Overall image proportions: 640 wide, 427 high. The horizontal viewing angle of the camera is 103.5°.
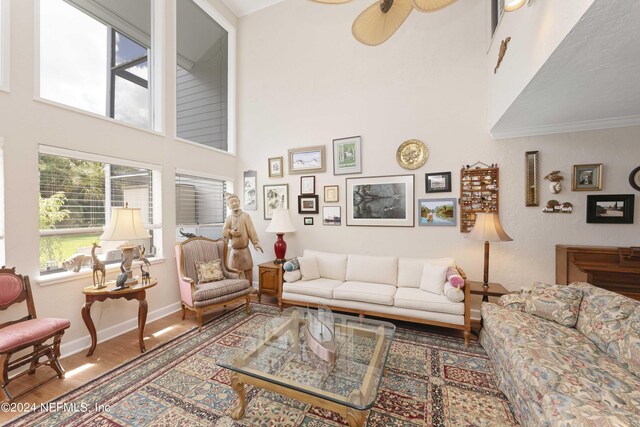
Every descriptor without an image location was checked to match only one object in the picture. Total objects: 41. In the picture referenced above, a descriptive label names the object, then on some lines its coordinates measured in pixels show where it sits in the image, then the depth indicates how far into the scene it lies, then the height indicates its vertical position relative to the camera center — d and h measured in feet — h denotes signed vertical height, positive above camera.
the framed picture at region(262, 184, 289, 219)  14.66 +0.90
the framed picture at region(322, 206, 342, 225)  13.50 -0.14
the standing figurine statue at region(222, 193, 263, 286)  13.24 -1.13
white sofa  9.20 -3.25
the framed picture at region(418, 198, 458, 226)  11.35 +0.01
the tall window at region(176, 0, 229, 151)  13.38 +7.86
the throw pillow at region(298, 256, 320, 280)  12.01 -2.65
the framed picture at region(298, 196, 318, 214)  13.94 +0.47
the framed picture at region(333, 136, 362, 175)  12.94 +2.96
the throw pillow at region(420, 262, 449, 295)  9.81 -2.61
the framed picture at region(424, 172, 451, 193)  11.39 +1.38
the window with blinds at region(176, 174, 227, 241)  12.83 +0.39
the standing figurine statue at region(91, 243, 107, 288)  8.46 -1.96
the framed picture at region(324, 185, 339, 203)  13.48 +1.04
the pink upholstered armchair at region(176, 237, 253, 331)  10.23 -3.14
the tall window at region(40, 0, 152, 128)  8.66 +6.13
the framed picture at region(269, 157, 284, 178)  14.76 +2.67
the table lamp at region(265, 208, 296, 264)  13.08 -0.80
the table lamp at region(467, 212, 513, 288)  9.34 -0.74
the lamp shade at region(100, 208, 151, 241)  8.20 -0.45
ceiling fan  5.74 +4.99
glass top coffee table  5.01 -3.75
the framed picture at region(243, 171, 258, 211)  15.46 +1.35
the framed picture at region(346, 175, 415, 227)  12.09 +0.58
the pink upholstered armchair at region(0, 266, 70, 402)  6.25 -3.09
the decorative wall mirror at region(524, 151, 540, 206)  10.09 +1.33
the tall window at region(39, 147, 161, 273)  8.25 +0.46
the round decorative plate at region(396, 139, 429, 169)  11.76 +2.77
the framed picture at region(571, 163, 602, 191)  9.36 +1.30
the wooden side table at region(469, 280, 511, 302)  9.20 -2.91
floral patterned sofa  4.36 -3.24
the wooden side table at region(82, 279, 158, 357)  8.24 -2.90
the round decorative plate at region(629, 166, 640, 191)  8.96 +1.21
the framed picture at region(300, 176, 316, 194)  13.98 +1.56
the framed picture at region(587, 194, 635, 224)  9.05 +0.11
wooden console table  8.21 -1.85
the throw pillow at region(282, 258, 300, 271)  11.83 -2.49
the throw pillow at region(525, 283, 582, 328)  7.18 -2.70
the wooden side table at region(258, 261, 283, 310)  12.54 -3.37
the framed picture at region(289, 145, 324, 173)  13.71 +2.95
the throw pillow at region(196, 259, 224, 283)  11.52 -2.73
